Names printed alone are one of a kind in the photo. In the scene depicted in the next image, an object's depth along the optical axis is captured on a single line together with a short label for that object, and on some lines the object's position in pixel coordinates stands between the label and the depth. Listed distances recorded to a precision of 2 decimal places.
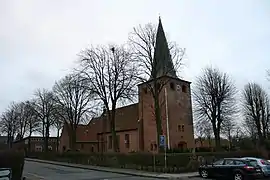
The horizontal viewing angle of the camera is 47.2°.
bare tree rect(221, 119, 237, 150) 44.88
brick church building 45.44
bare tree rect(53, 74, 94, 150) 47.81
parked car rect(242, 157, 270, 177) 20.28
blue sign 26.36
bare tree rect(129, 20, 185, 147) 34.89
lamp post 60.72
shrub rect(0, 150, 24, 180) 15.34
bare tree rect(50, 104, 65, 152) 49.25
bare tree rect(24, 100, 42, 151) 56.44
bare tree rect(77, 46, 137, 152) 38.22
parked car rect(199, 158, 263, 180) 19.80
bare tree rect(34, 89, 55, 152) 54.59
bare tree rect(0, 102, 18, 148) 64.69
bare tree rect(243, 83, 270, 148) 51.03
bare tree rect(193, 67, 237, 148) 43.47
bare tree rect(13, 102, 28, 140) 62.31
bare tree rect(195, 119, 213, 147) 46.51
